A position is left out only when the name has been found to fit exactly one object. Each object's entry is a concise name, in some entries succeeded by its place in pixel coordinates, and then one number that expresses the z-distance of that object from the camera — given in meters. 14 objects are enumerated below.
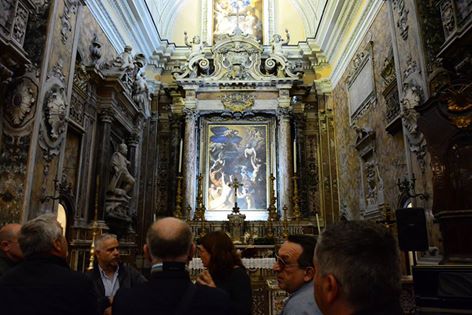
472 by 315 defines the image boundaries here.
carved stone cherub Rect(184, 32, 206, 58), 12.82
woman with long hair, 2.44
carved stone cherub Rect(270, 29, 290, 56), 12.91
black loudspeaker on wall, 4.83
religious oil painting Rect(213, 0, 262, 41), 14.15
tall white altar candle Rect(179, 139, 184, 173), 11.76
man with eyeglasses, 1.98
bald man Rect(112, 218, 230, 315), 1.65
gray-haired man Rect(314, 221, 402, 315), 1.08
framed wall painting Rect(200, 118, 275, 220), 11.67
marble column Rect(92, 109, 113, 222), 8.60
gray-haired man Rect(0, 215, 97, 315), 1.88
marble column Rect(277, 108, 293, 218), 11.47
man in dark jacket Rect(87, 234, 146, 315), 3.21
